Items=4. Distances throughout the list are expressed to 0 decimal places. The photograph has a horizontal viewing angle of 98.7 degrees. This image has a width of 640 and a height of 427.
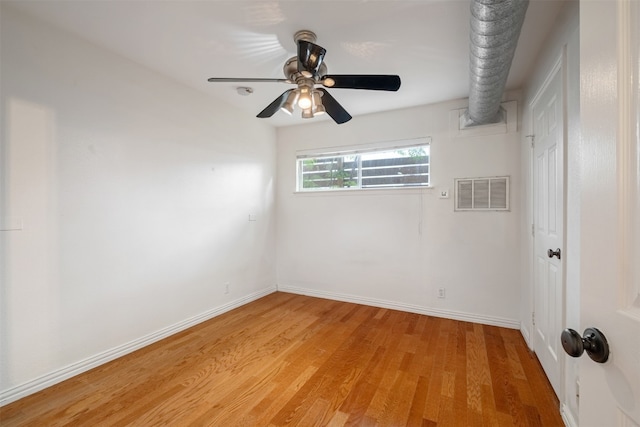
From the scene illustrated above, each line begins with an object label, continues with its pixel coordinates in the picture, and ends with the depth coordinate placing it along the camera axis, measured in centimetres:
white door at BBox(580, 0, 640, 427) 51
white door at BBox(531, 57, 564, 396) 174
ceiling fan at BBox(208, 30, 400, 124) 182
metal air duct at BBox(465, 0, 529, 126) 139
